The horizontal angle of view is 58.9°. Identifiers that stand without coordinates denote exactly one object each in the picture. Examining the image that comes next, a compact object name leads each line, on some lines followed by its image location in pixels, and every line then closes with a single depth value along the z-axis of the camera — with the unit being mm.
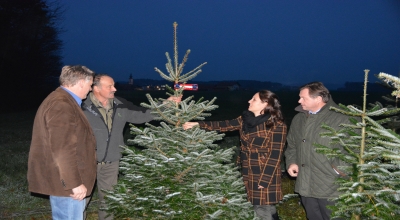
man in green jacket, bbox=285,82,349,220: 4105
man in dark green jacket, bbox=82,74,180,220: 4621
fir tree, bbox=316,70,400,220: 2918
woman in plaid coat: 4238
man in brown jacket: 3160
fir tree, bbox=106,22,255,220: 3535
